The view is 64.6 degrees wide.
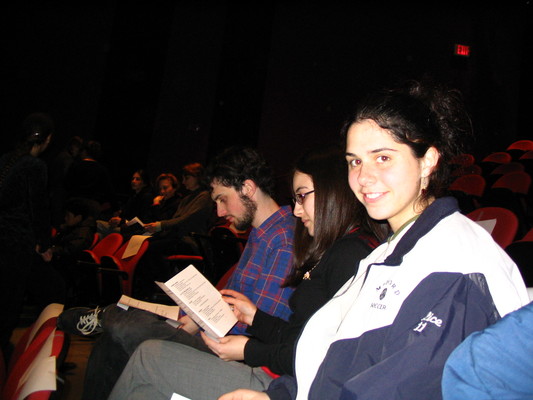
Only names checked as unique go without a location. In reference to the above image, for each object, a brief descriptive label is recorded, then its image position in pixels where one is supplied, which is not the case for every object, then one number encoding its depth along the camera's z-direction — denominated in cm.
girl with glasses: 129
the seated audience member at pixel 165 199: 502
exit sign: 720
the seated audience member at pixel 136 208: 463
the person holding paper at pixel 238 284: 157
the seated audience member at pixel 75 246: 413
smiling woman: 71
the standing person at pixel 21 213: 218
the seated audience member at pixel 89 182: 493
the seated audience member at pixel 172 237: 406
